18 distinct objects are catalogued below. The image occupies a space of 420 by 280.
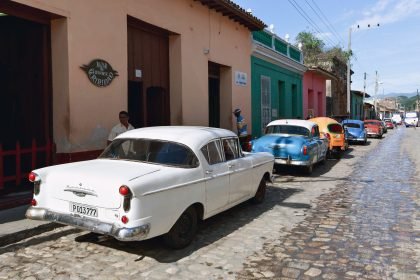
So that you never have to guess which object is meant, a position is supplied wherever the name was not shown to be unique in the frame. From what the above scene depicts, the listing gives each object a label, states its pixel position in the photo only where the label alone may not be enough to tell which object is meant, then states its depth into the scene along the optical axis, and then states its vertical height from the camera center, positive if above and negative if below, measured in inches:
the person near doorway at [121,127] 314.3 -5.0
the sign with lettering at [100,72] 322.3 +39.4
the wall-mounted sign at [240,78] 612.1 +62.9
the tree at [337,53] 1558.9 +258.7
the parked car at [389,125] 2192.4 -35.1
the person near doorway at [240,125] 561.4 -8.2
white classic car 173.3 -30.3
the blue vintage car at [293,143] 427.8 -25.8
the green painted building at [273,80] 698.2 +77.1
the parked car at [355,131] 920.9 -27.7
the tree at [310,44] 1610.5 +293.9
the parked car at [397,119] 3075.8 -5.1
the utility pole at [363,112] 2399.7 +36.1
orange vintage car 645.9 -22.6
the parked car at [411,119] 2461.1 -4.8
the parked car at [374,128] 1209.4 -28.5
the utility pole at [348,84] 1261.4 +107.5
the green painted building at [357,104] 1953.2 +75.4
